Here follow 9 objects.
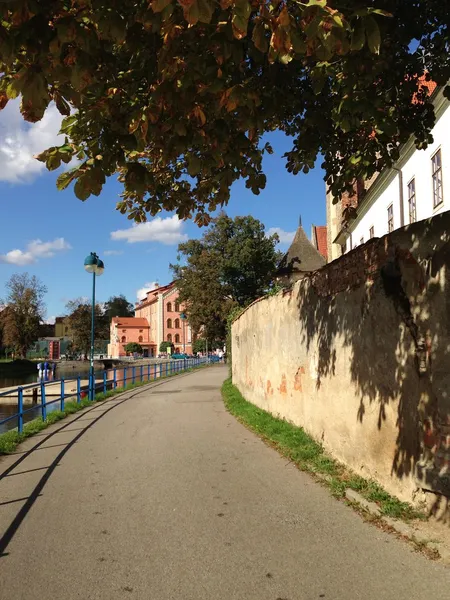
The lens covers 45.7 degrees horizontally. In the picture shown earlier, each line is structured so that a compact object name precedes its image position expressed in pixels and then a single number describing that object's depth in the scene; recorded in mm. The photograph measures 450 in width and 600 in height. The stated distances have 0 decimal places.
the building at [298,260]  41406
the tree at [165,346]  102000
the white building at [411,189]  13680
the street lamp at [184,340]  99762
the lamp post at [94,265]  19266
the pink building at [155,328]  104938
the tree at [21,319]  78312
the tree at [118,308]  158500
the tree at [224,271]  52000
